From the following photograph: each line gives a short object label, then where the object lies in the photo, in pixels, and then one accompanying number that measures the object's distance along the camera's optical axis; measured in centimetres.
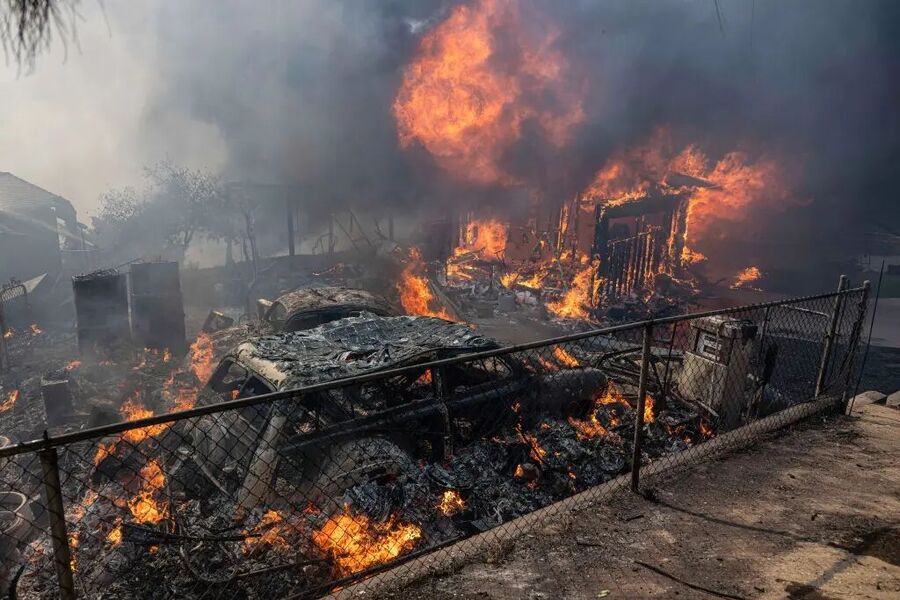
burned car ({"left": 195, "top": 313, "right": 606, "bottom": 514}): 414
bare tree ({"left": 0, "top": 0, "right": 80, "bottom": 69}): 217
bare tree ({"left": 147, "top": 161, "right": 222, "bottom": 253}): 2178
